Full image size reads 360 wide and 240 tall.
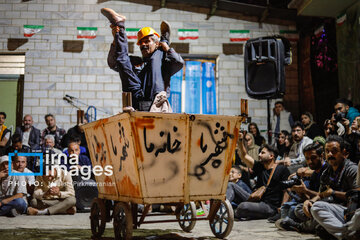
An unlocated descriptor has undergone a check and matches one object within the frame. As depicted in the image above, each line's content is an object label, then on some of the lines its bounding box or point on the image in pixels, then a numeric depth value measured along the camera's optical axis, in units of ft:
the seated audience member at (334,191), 13.46
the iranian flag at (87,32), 36.19
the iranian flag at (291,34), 37.32
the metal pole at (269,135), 24.21
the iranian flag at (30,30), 35.99
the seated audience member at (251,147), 28.35
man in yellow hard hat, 13.94
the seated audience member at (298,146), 23.99
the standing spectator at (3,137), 29.84
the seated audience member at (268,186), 20.53
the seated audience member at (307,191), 16.15
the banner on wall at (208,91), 36.17
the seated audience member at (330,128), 22.90
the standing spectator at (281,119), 33.12
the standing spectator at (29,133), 30.07
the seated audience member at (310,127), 27.55
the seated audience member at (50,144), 27.25
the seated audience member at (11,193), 22.81
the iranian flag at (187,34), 36.58
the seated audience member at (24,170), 24.00
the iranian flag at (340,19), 30.71
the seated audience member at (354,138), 19.11
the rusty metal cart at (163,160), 11.97
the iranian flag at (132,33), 36.14
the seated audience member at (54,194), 23.86
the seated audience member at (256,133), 31.17
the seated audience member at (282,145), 27.55
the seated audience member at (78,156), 25.61
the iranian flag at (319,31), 34.24
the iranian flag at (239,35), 36.94
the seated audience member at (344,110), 23.16
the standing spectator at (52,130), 30.58
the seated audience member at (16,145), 26.89
